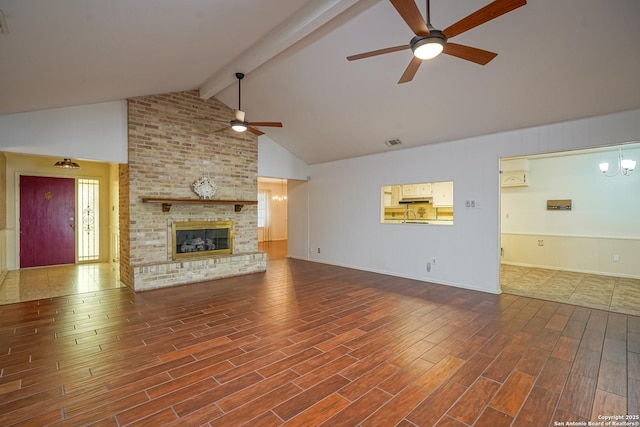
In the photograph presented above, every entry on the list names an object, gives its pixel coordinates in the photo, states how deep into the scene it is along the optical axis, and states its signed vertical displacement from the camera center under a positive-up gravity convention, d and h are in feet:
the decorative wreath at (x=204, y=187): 19.40 +1.81
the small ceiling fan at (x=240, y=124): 15.06 +4.63
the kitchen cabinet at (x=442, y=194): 25.64 +1.59
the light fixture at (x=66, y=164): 21.51 +3.75
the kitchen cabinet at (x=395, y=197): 28.78 +1.56
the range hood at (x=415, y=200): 26.55 +1.17
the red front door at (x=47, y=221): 21.89 -0.35
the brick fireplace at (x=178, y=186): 17.31 +1.87
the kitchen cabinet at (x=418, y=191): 26.48 +1.99
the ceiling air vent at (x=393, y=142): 19.17 +4.60
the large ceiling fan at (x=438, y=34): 6.38 +4.35
